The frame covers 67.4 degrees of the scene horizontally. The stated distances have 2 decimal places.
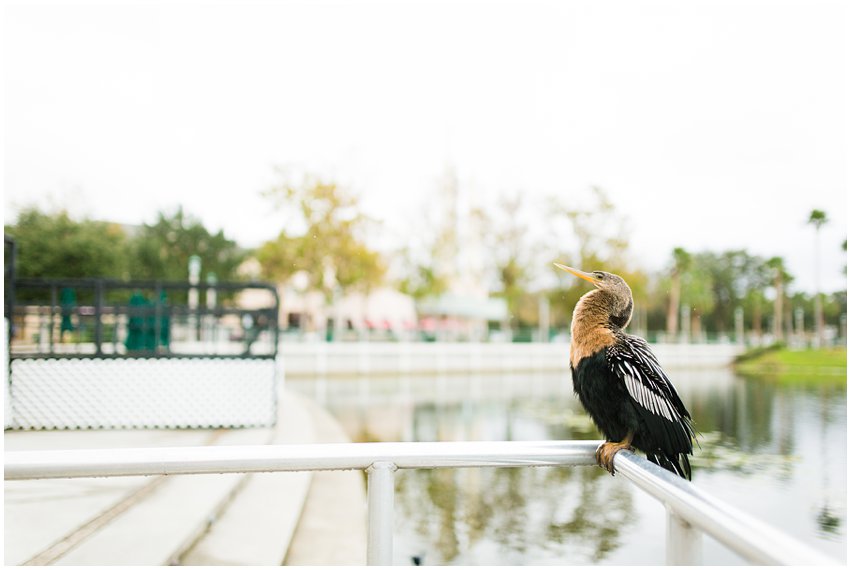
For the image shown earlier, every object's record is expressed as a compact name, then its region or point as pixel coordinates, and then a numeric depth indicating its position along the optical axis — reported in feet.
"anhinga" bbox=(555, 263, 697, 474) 3.76
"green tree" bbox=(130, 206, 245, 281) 86.74
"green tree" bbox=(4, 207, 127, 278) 39.24
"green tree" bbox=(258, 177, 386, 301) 52.54
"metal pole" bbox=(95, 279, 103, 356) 15.69
